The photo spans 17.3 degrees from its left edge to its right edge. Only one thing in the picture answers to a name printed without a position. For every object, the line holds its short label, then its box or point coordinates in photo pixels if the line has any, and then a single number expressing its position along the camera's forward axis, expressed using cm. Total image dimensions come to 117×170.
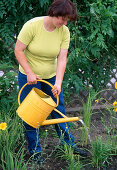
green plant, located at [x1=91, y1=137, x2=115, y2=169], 363
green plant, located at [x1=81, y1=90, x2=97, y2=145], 403
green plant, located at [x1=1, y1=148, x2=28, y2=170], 320
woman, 328
